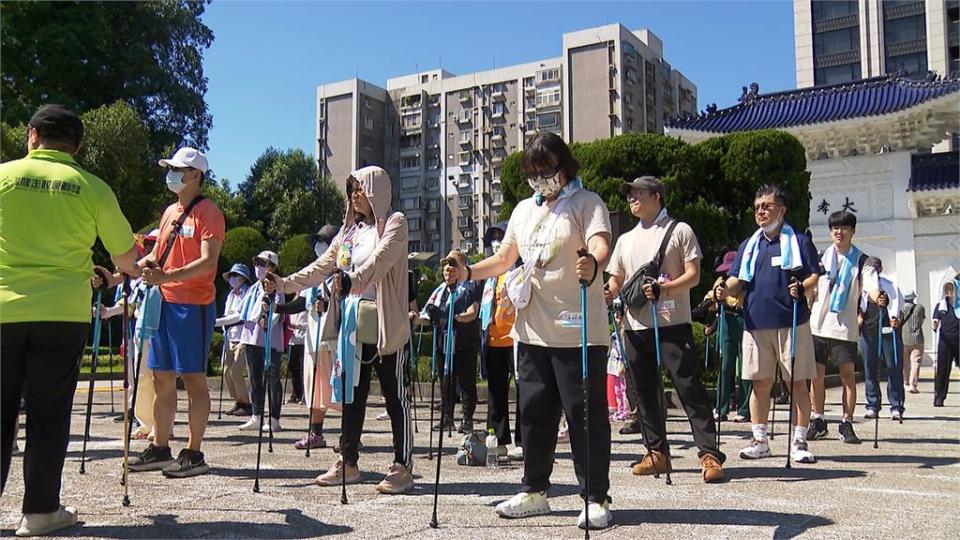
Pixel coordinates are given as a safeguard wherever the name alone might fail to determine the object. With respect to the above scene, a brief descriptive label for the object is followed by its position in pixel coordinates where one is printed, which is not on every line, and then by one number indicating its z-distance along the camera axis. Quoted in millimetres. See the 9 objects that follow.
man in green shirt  4008
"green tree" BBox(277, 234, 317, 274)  26898
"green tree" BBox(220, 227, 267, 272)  25984
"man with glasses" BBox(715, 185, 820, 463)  6379
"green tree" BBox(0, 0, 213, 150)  30000
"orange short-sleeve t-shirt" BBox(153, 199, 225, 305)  5715
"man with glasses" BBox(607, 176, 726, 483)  5746
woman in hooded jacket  5266
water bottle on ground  6526
